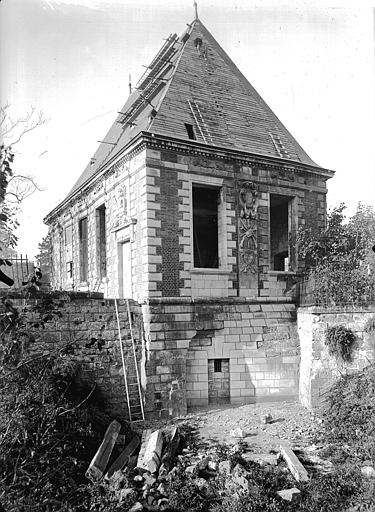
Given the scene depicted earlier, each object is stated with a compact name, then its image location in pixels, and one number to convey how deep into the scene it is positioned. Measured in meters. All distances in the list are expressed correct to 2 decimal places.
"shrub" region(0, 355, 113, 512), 6.21
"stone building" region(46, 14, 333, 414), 10.37
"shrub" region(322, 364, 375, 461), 8.34
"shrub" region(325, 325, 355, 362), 10.12
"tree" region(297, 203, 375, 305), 10.73
